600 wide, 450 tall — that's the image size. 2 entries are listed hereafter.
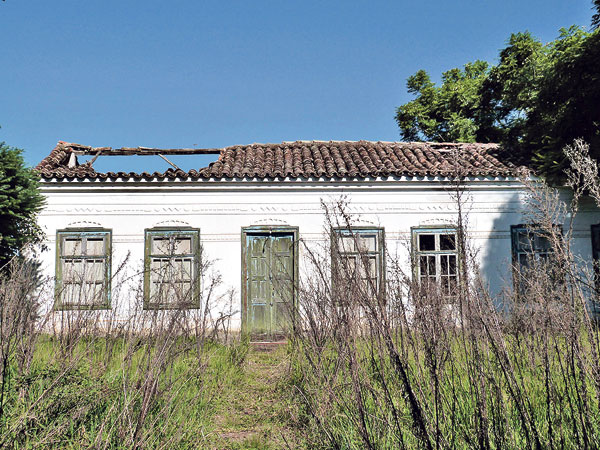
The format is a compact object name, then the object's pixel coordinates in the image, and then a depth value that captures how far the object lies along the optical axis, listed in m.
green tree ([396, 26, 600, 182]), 9.57
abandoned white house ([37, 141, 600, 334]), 9.82
